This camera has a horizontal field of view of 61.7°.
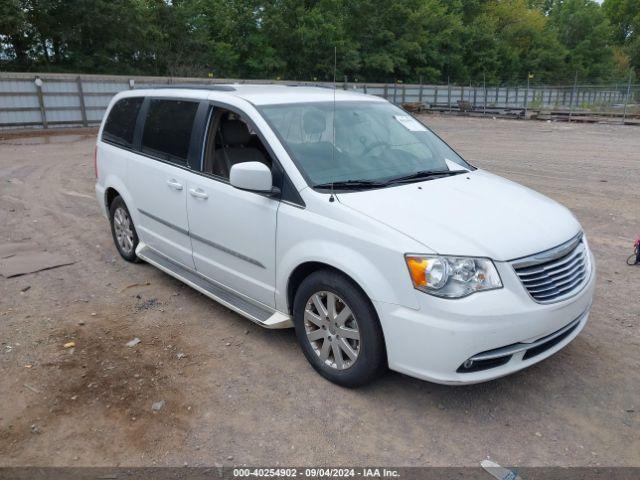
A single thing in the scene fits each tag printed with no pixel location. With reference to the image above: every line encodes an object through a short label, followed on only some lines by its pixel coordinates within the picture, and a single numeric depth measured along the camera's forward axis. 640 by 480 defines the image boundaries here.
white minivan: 2.94
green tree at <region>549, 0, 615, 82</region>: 67.38
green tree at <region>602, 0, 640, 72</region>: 75.75
